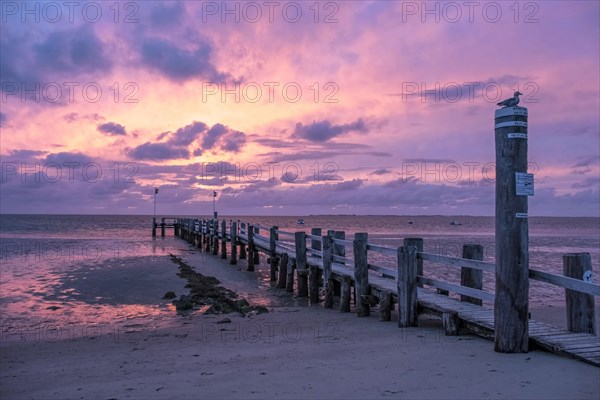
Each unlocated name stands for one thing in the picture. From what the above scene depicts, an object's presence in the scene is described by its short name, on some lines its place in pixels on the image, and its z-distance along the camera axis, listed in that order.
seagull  5.86
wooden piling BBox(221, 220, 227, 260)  27.47
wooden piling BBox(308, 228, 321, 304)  13.40
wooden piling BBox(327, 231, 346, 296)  12.84
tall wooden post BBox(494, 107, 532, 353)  5.79
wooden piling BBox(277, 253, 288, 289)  16.50
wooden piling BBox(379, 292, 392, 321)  9.15
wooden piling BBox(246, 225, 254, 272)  22.19
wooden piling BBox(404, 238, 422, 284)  9.45
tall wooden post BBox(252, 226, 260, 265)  22.50
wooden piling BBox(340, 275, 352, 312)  11.05
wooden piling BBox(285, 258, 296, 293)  15.79
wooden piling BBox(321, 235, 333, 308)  12.09
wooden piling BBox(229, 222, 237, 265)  24.92
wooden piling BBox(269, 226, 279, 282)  18.31
